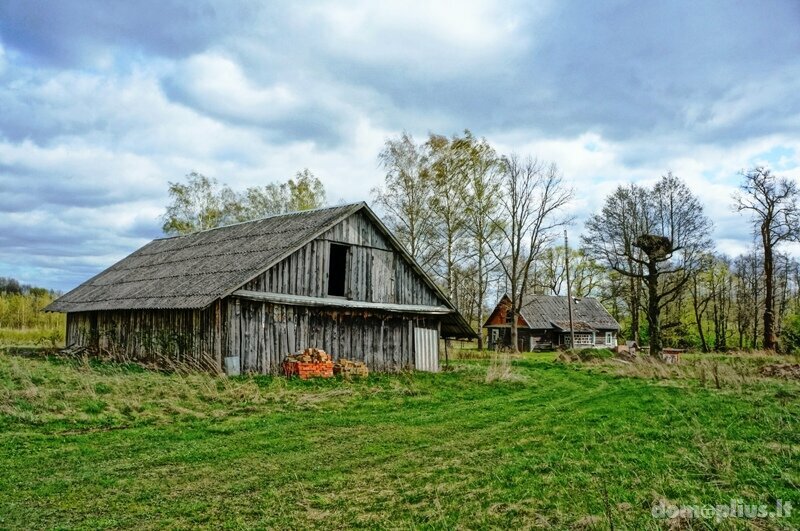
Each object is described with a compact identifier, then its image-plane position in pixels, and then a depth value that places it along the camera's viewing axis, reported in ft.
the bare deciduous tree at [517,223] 129.90
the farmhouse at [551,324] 157.89
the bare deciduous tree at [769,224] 112.57
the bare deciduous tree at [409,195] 117.39
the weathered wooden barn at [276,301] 56.44
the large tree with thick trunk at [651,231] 106.22
